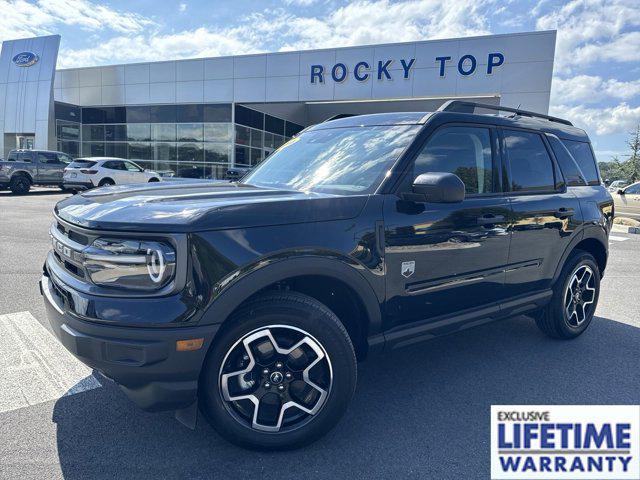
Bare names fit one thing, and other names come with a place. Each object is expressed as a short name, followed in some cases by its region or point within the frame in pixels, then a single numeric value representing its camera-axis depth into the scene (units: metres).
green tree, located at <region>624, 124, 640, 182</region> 50.03
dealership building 18.17
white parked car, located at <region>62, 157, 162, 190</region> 17.78
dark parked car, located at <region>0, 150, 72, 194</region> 17.66
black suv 2.11
